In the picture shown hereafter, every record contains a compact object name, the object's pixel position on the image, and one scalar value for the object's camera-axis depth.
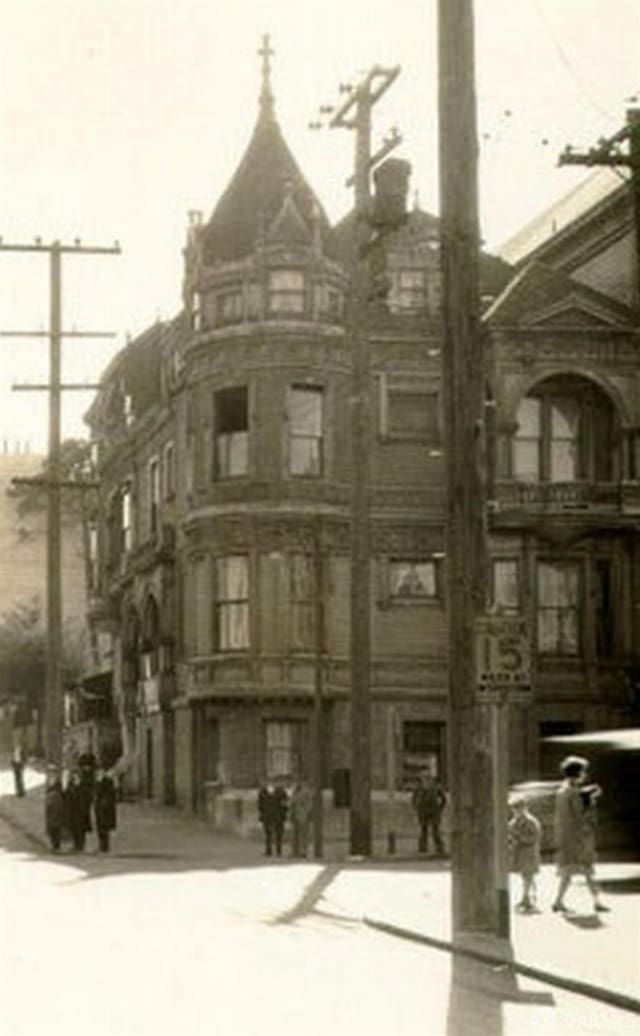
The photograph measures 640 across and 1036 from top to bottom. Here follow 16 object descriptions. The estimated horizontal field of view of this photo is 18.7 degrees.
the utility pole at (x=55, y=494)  35.47
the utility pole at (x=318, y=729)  30.58
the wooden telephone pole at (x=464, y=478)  16.80
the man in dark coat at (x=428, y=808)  32.09
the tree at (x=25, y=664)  79.69
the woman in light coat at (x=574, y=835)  19.84
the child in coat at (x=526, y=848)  20.55
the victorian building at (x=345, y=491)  41.34
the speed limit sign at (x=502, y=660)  16.69
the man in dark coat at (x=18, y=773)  49.06
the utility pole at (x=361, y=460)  28.17
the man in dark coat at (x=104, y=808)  31.58
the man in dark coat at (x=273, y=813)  32.47
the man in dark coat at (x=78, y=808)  32.03
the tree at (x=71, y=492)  62.26
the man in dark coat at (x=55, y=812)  32.03
